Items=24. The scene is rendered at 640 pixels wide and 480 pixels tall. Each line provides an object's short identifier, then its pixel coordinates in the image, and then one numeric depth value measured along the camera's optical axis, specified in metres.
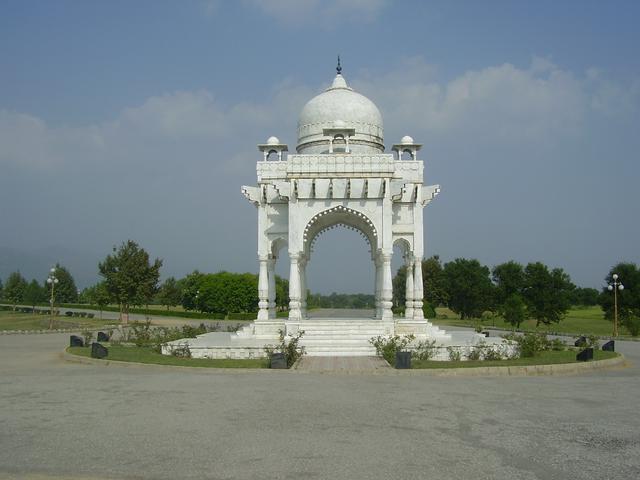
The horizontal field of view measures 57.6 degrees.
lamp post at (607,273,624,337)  34.38
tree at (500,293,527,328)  41.88
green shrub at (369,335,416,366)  17.89
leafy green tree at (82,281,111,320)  46.91
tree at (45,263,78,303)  73.75
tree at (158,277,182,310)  82.18
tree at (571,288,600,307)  107.81
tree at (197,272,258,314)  62.26
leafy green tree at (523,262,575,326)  46.34
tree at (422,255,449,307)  66.31
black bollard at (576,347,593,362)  17.44
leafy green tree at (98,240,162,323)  46.03
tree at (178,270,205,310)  69.94
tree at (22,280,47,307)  67.44
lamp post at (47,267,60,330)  38.65
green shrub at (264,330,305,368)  17.16
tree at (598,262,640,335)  41.25
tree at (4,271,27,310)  73.81
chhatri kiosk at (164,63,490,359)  22.62
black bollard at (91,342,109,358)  18.03
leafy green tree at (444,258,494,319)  59.66
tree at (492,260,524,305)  53.72
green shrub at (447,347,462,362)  18.45
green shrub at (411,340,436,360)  17.56
